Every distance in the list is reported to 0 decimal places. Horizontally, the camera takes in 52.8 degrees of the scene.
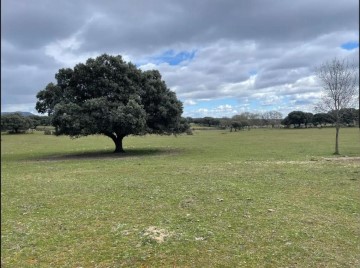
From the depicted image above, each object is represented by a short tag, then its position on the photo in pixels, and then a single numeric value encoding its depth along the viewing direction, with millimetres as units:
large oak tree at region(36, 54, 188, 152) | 30578
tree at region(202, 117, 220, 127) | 180500
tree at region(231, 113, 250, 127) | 150275
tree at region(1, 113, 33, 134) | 55600
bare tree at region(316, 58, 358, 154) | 34000
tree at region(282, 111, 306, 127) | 155288
